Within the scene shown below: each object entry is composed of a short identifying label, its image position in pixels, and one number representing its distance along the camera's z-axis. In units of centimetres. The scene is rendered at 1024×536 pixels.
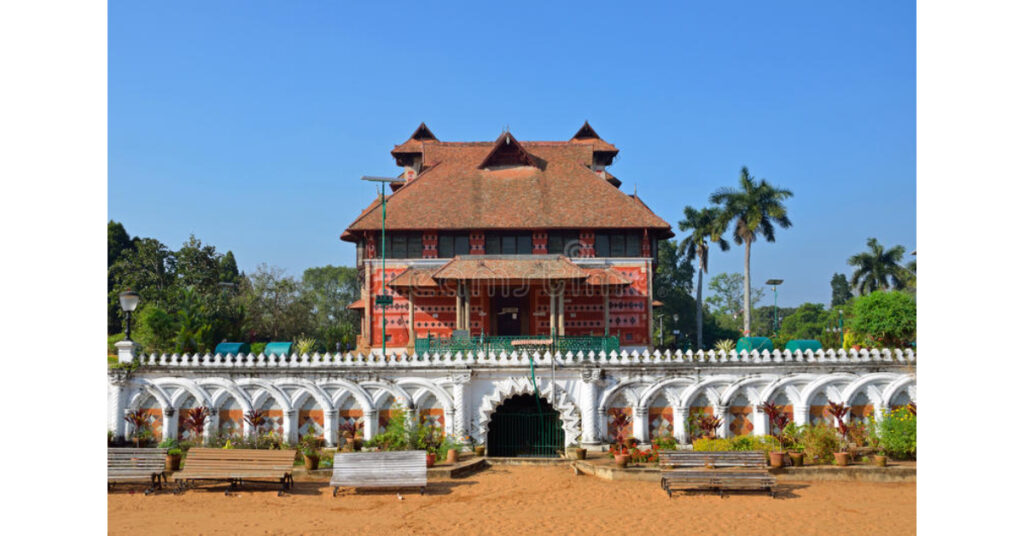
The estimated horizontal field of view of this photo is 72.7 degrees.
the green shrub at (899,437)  1720
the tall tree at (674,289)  6278
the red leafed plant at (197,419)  1878
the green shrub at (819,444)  1725
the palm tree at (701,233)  4312
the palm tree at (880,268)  5859
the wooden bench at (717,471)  1472
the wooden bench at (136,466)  1518
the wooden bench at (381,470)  1504
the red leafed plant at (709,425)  1934
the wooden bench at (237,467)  1514
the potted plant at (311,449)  1670
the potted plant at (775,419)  1880
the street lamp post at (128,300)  1811
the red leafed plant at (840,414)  1838
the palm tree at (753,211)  4062
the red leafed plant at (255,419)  1944
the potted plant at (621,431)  1706
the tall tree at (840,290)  8612
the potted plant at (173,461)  1681
